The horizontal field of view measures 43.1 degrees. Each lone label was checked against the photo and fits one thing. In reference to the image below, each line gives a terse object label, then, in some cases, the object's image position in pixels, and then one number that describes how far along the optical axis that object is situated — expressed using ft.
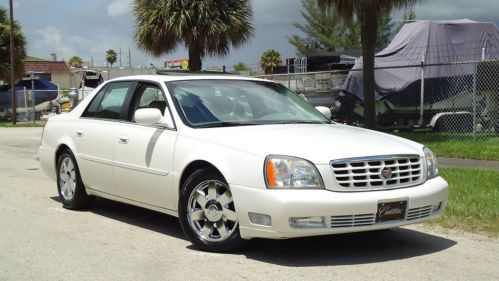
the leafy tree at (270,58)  195.12
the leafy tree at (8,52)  108.27
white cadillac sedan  16.15
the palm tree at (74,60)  276.27
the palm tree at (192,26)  63.05
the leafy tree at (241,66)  201.22
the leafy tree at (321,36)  162.50
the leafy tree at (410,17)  149.38
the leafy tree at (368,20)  46.88
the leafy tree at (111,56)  325.13
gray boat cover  58.13
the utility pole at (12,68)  97.83
